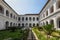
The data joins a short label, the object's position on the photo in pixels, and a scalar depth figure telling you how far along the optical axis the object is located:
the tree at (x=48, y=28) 4.50
